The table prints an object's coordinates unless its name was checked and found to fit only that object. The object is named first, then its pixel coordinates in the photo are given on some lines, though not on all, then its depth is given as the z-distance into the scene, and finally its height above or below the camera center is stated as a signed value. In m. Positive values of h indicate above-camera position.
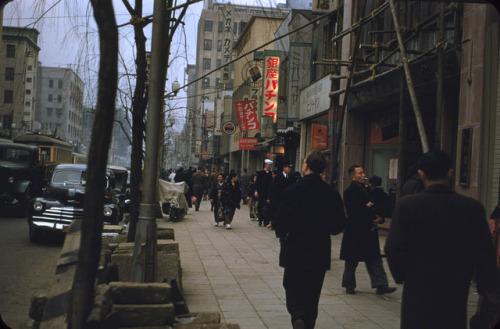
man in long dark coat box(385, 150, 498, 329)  3.68 -0.49
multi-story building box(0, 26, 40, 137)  76.55 +7.63
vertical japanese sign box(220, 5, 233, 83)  51.28 +11.45
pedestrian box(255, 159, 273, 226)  17.75 -0.55
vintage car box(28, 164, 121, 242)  12.47 -0.98
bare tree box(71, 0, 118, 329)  3.96 -0.03
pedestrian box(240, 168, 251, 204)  28.02 -0.55
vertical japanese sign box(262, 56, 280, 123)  28.70 +4.61
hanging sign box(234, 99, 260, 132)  29.42 +3.13
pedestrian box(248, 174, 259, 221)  20.94 -1.29
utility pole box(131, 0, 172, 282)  6.62 -0.01
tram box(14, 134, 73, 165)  30.95 +1.02
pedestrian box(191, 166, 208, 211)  23.75 -0.66
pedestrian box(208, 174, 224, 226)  17.56 -0.93
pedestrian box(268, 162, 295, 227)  13.52 -0.17
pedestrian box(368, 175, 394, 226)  8.25 -0.35
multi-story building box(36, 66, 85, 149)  108.12 +10.68
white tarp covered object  19.64 -0.97
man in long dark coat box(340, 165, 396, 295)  7.95 -0.83
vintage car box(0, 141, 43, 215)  19.09 -0.56
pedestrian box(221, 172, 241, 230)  17.27 -0.92
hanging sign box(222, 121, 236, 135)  36.25 +2.90
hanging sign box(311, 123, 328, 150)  20.34 +1.50
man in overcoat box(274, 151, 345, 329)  5.20 -0.61
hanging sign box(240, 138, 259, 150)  34.06 +1.85
